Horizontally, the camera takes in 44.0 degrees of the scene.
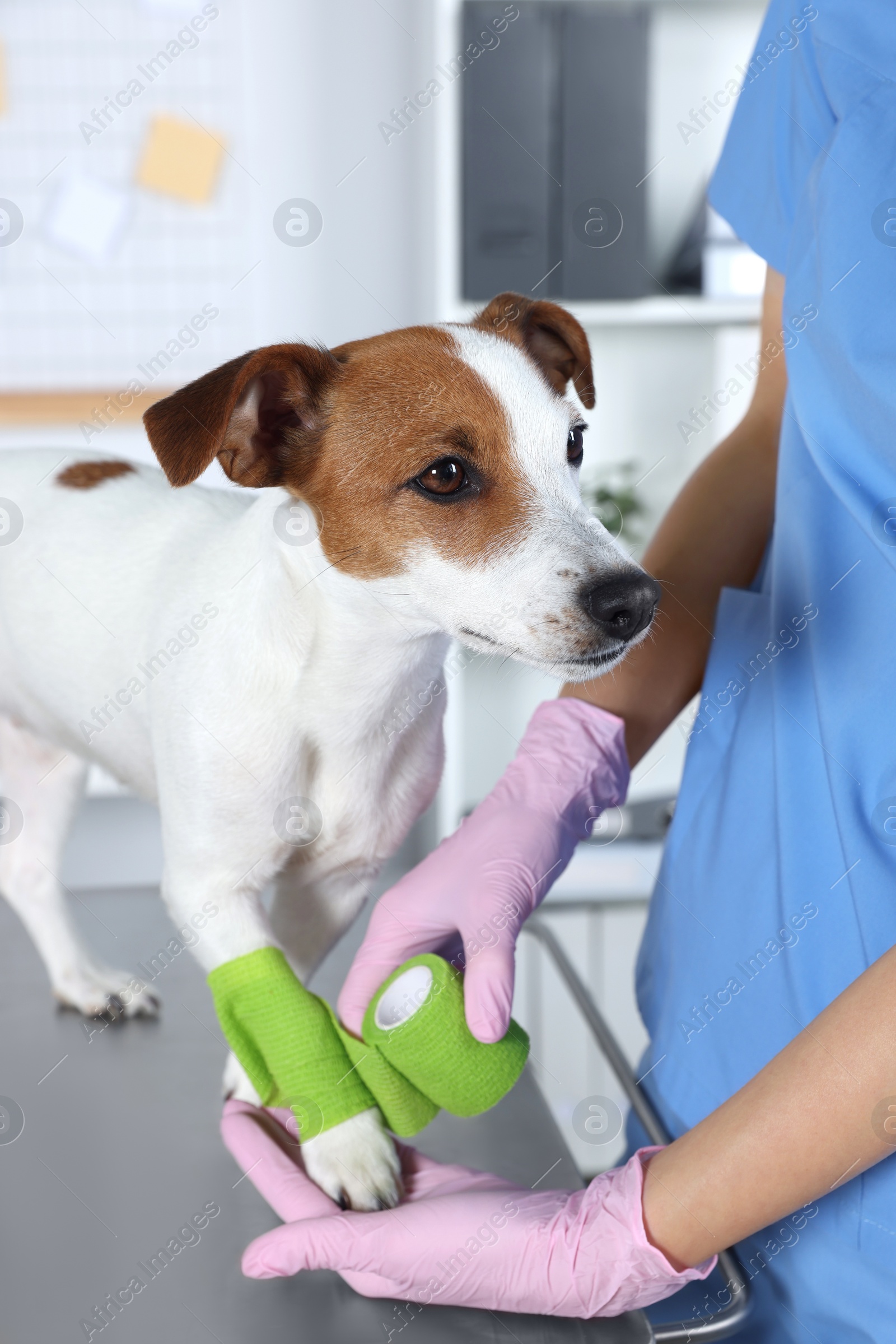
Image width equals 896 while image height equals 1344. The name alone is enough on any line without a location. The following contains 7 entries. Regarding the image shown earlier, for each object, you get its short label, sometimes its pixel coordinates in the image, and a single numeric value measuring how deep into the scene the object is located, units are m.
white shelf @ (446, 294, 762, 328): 1.85
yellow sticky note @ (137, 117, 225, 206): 2.05
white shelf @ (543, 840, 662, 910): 2.07
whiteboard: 2.00
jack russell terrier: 0.74
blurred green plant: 2.02
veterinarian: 0.62
